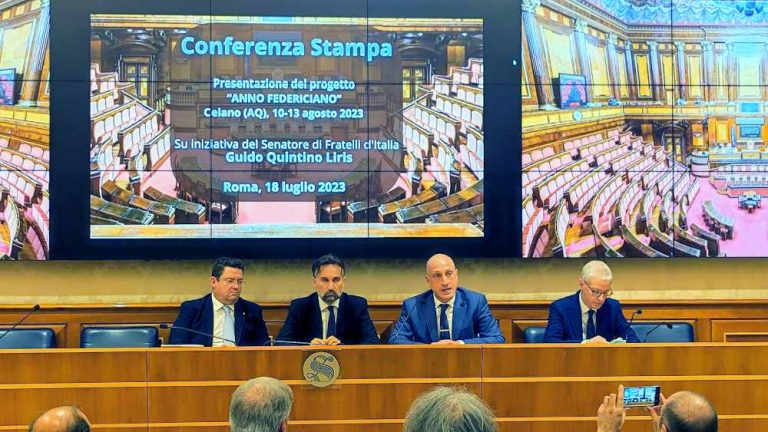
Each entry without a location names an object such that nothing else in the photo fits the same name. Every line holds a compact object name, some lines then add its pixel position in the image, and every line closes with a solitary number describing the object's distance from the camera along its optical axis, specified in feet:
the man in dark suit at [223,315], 14.01
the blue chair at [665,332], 14.56
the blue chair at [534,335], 14.60
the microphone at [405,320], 13.41
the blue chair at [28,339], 14.11
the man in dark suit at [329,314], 13.99
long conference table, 10.82
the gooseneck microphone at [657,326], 14.27
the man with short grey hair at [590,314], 13.61
